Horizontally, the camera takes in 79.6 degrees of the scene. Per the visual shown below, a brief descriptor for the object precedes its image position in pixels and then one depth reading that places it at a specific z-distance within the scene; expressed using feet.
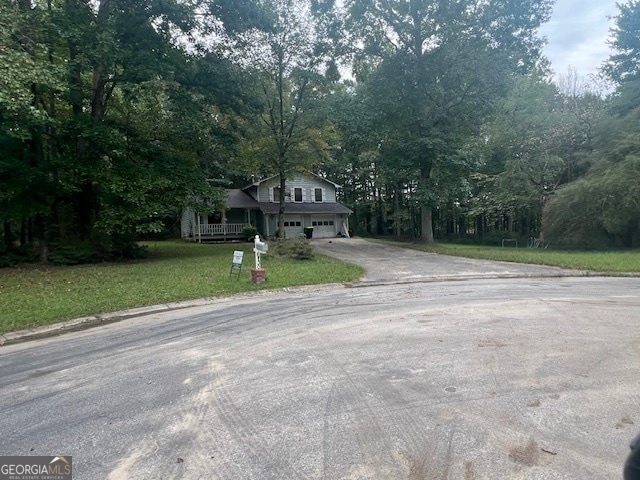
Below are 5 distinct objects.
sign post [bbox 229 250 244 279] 34.04
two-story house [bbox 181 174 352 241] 96.17
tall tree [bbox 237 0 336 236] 68.44
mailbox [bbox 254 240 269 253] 33.27
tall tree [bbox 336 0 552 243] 63.67
